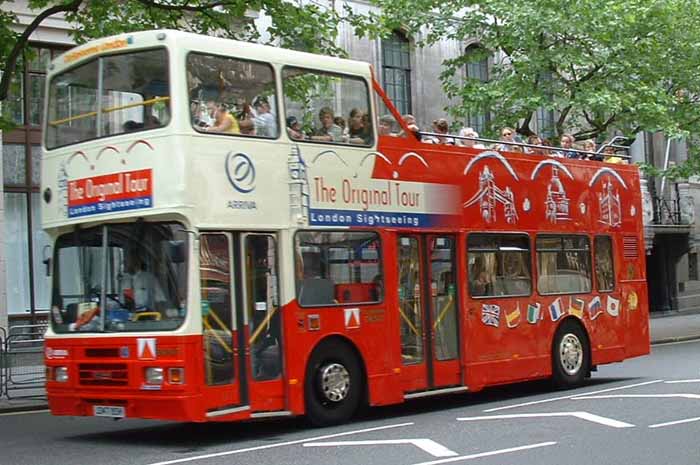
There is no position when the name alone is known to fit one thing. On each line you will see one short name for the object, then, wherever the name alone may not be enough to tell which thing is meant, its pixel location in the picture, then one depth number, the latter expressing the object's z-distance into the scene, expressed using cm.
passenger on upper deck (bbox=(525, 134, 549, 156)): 1725
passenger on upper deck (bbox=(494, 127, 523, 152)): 1677
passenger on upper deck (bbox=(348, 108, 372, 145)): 1430
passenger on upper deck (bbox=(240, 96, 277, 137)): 1304
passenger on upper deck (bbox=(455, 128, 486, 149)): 1614
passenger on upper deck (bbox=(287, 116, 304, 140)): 1344
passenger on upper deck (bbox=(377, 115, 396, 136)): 1466
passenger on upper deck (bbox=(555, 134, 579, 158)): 1803
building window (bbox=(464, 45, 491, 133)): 3239
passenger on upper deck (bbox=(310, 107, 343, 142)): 1386
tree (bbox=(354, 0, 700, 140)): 2514
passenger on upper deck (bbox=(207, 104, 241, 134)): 1263
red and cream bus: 1220
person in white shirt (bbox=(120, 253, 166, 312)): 1225
